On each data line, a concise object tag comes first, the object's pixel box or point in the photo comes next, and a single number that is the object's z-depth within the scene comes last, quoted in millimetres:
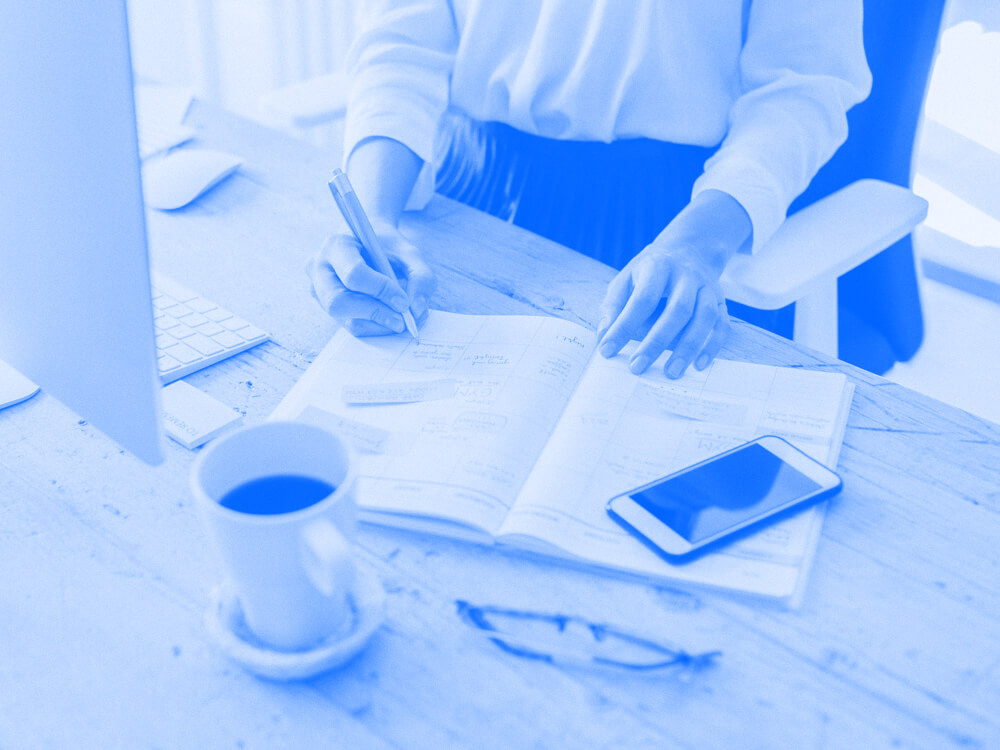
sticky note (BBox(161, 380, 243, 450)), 714
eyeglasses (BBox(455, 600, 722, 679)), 540
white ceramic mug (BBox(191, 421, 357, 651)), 473
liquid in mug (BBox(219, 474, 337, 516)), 525
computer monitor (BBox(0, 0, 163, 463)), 474
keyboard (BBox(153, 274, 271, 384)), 794
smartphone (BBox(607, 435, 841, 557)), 617
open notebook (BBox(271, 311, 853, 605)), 614
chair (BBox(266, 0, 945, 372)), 880
